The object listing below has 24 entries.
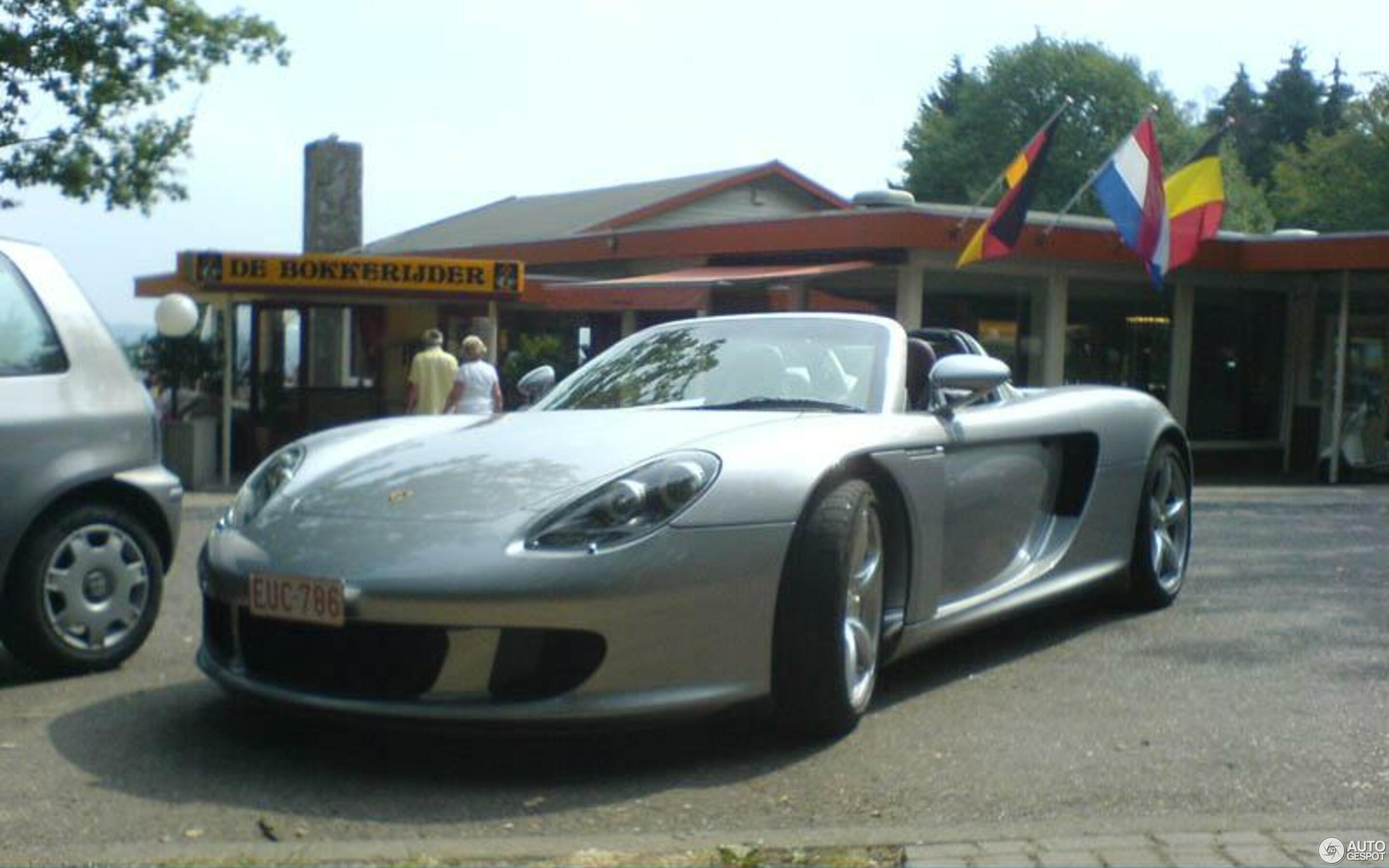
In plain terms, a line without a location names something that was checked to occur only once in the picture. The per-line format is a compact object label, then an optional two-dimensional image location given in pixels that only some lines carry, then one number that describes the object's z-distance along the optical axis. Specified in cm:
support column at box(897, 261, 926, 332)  1853
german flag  1705
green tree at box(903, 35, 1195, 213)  7156
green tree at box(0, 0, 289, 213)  2269
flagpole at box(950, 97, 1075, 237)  1778
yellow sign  1714
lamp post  1808
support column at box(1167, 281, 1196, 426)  2119
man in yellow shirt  1540
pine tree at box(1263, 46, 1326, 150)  8131
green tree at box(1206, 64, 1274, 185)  8256
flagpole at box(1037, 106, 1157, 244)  1886
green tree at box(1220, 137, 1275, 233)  6975
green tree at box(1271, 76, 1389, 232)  6388
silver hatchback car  565
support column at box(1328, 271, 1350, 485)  1953
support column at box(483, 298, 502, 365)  1747
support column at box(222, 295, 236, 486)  1719
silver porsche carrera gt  445
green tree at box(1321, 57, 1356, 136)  8000
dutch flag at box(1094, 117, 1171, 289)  1748
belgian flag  1792
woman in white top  1430
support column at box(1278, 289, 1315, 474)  2197
